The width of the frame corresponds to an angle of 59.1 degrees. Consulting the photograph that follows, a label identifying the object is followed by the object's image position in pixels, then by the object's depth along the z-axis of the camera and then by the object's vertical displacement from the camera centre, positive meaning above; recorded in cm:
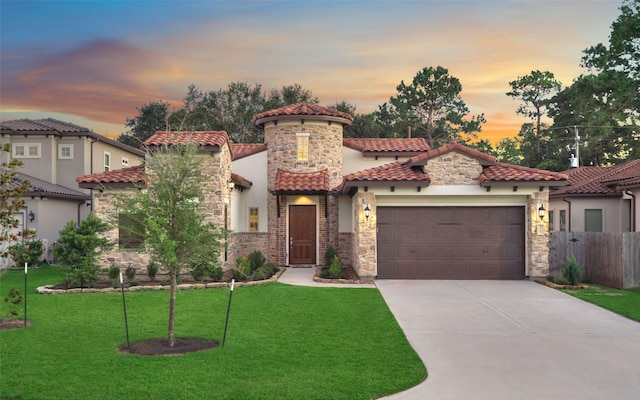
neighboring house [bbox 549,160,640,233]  2051 +46
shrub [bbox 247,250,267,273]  1911 -158
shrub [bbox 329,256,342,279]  1773 -176
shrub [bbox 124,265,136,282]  1670 -172
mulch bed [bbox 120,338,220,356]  864 -209
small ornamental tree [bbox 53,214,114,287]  1543 -99
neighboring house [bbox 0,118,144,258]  2648 +288
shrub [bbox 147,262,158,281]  1684 -168
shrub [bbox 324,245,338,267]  1961 -139
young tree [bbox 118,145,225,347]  895 +1
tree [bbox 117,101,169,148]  5034 +843
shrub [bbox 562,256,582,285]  1616 -167
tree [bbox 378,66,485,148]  4362 +807
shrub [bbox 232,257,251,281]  1703 -170
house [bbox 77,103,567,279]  1733 +10
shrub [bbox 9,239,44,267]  2138 -139
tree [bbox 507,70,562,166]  4622 +1003
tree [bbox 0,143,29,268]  803 +22
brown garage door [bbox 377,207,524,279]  1767 -88
